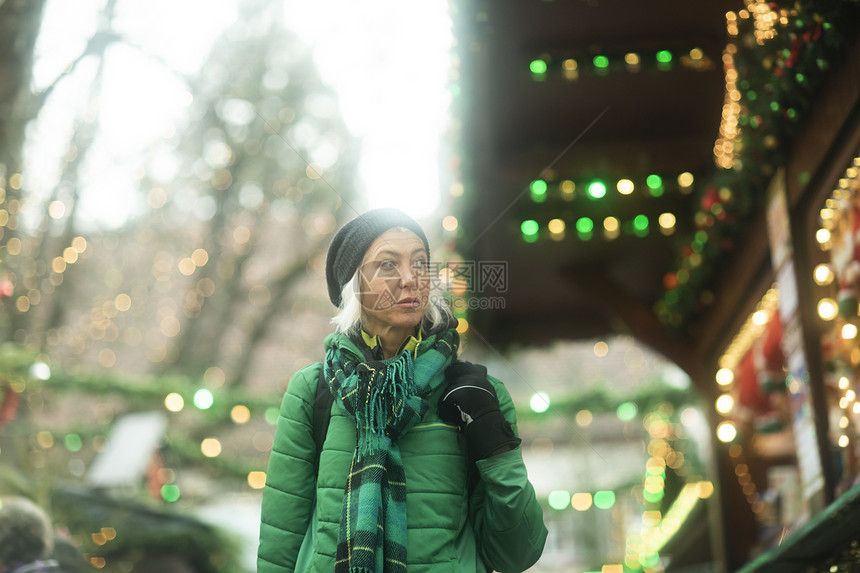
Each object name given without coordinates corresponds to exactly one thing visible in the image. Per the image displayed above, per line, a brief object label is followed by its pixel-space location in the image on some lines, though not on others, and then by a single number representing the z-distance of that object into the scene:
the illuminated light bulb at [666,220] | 5.61
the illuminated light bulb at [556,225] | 5.66
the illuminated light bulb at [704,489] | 7.21
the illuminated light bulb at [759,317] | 5.46
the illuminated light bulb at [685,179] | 5.14
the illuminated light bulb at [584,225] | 5.64
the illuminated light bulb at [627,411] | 8.13
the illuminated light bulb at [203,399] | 7.72
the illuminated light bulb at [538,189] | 5.18
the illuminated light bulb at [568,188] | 5.26
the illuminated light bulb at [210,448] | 8.94
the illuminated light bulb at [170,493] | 8.04
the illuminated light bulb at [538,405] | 8.08
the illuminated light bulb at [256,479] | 8.46
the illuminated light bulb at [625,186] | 5.18
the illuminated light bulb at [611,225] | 5.63
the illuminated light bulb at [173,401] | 7.71
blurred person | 4.55
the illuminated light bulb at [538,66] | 4.33
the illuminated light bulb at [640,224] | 5.59
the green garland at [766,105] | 3.12
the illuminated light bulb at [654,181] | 5.16
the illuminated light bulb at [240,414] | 7.85
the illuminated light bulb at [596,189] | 5.21
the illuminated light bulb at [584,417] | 8.65
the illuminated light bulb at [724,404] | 6.66
